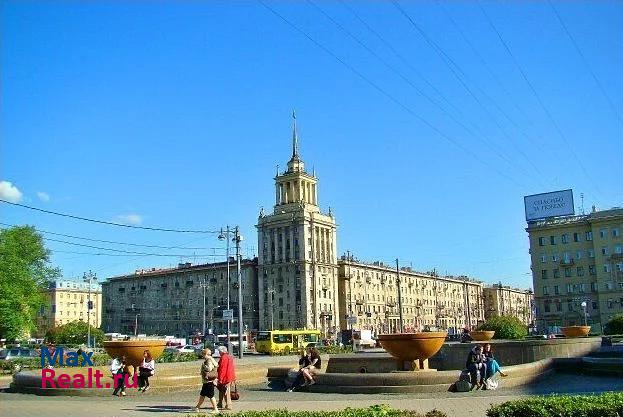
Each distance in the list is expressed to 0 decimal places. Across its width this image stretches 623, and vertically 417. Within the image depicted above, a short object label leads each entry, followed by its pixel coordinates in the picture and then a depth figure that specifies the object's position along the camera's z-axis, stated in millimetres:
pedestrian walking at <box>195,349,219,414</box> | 15784
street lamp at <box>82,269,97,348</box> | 66575
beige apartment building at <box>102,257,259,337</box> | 118938
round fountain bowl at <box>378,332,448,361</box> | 20406
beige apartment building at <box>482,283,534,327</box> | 168875
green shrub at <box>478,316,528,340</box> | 42781
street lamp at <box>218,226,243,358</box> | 45347
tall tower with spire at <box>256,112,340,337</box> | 112562
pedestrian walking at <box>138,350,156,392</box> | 20672
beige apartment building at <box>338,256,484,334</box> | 121750
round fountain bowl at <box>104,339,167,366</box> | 22562
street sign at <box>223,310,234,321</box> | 47803
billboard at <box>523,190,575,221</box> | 87312
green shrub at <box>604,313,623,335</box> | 54000
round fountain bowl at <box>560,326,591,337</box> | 40719
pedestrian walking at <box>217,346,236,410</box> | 16031
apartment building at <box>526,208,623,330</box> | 88500
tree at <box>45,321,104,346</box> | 79062
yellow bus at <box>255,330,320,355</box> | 68375
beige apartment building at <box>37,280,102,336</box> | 149125
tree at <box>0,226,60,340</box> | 59344
